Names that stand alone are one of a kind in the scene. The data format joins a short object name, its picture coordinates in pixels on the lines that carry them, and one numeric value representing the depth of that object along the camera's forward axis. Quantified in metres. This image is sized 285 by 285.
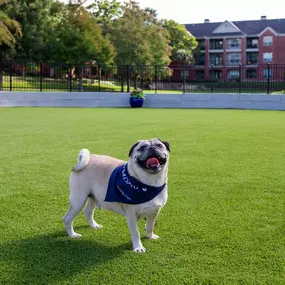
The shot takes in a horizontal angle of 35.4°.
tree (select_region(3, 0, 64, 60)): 40.97
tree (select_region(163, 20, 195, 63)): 66.12
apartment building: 71.69
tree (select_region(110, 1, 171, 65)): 42.28
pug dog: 3.09
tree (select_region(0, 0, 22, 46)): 29.58
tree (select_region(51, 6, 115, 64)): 33.41
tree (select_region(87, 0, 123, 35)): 55.28
